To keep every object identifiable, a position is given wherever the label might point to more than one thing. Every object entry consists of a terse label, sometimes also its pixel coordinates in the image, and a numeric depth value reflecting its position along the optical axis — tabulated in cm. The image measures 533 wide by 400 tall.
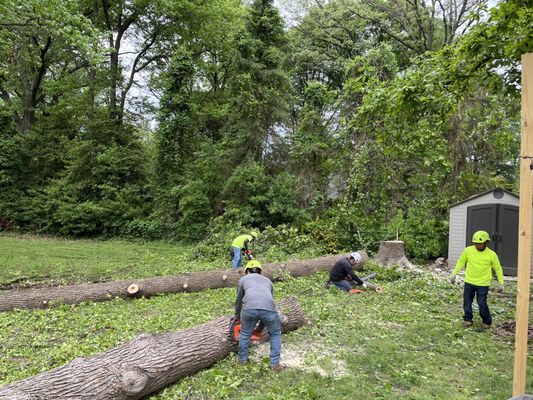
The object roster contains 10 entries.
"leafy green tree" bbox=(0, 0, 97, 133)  2054
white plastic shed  1298
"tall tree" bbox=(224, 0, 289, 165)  1778
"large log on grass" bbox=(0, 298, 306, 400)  393
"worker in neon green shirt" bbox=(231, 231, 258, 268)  1173
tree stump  1357
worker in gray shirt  534
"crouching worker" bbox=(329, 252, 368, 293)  1019
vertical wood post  385
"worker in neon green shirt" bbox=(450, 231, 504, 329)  714
